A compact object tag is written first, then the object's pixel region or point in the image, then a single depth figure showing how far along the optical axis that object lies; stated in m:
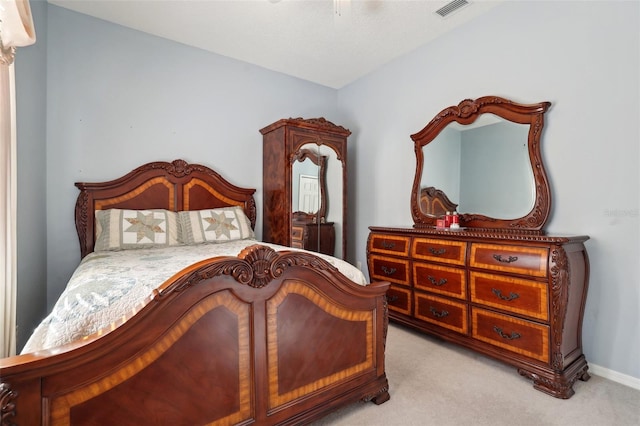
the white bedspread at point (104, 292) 1.05
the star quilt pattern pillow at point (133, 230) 2.42
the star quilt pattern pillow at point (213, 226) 2.78
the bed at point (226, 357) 0.95
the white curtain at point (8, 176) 1.44
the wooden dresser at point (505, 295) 1.85
